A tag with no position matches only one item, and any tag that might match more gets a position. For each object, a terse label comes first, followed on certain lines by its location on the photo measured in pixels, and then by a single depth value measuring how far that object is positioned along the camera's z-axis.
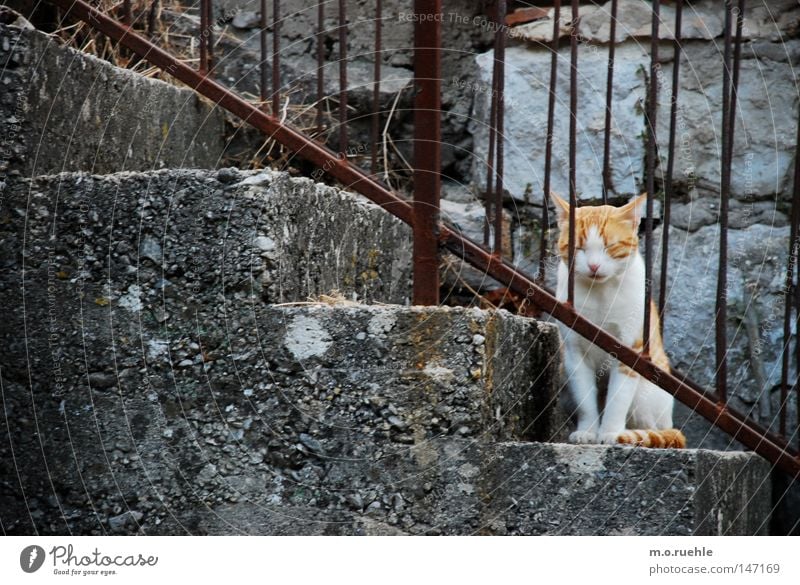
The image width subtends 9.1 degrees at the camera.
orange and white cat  8.17
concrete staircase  7.84
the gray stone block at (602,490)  7.83
